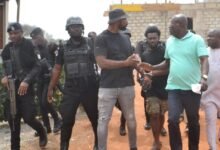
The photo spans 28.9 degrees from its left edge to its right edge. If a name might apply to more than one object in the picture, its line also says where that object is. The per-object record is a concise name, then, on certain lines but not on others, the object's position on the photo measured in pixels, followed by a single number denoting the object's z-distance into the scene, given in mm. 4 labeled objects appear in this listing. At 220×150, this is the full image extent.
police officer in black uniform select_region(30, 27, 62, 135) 6949
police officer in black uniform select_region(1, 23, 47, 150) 5836
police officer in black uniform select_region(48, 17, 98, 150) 5594
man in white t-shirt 5445
